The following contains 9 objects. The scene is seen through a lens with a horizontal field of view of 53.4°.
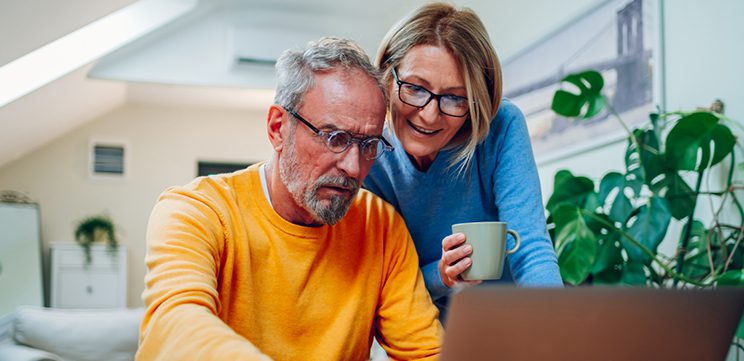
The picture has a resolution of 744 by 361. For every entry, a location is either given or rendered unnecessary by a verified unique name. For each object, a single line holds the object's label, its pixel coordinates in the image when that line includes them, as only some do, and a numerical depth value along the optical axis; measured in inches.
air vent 320.5
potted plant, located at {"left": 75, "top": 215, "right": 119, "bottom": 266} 300.5
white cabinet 288.2
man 48.4
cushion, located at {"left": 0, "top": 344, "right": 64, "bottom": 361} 117.2
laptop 24.4
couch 132.3
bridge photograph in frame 120.5
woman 53.9
